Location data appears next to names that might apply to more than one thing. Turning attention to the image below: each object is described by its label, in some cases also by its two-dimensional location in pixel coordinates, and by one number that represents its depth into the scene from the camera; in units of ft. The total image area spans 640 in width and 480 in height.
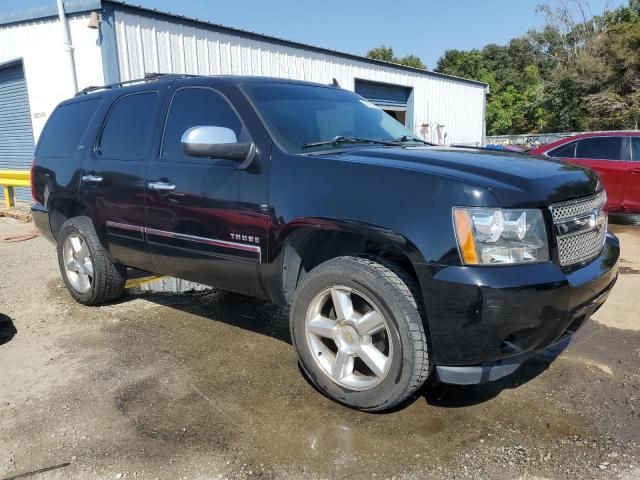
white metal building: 30.94
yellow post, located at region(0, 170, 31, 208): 34.17
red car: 27.50
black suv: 8.12
